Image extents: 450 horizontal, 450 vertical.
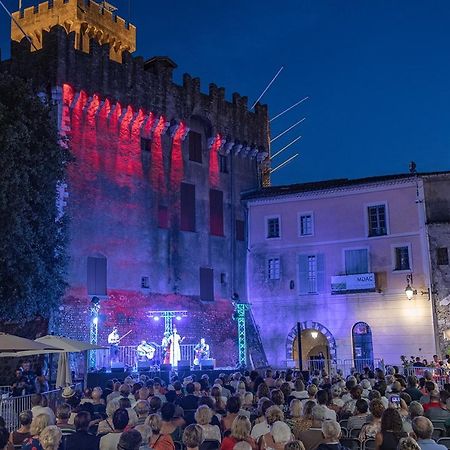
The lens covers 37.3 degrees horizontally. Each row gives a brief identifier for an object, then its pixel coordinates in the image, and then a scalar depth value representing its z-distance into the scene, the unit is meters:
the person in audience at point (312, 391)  13.41
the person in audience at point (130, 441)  6.91
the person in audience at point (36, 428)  8.57
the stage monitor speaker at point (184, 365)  27.78
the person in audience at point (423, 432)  7.91
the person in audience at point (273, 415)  9.35
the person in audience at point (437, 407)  11.38
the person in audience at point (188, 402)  12.67
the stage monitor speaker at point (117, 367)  26.62
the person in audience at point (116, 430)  8.54
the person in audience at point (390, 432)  8.41
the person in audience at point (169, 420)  9.52
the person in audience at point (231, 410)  10.52
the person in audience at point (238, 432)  8.29
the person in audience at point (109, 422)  10.17
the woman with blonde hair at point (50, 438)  7.54
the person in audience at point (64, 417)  10.53
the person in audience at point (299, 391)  13.94
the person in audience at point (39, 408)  10.19
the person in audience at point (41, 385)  19.78
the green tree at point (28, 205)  23.03
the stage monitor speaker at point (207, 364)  28.61
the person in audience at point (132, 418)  9.27
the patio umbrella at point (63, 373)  20.77
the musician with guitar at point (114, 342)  30.29
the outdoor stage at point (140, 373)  25.53
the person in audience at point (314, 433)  9.32
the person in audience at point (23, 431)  9.80
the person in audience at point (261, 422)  9.47
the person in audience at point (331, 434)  8.32
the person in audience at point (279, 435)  8.25
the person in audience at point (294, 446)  6.47
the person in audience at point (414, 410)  10.06
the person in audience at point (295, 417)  9.75
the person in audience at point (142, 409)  10.77
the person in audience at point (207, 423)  9.29
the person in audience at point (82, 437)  8.91
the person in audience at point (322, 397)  11.88
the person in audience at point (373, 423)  9.61
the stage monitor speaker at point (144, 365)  27.07
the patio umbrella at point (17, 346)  15.75
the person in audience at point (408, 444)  6.58
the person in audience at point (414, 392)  13.71
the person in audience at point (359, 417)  10.67
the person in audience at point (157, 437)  8.65
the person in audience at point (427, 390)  12.86
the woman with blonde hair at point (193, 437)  7.57
